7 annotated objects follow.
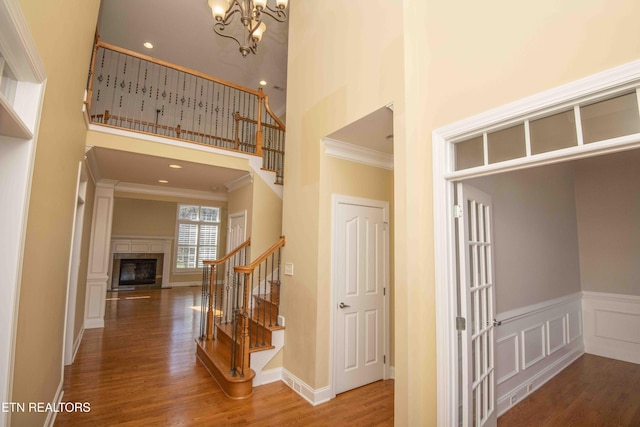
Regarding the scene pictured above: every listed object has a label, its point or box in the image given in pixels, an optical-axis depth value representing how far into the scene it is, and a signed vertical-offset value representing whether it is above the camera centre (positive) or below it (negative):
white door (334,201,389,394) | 3.27 -0.58
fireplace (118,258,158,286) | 9.75 -1.08
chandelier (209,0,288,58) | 3.04 +2.44
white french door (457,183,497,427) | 2.08 -0.46
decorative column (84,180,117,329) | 5.41 -0.31
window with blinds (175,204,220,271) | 10.73 +0.18
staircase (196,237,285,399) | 3.19 -1.24
